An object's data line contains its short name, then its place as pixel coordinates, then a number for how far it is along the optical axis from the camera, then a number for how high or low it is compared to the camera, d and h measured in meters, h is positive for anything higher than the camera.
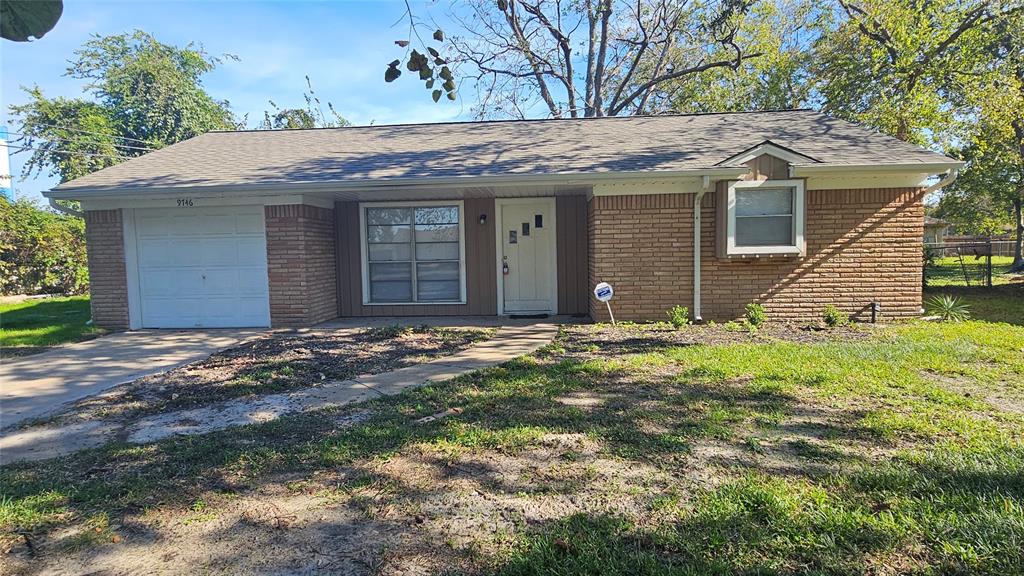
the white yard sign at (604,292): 8.11 -0.59
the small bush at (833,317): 8.20 -1.03
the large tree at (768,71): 17.69 +6.12
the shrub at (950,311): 8.41 -1.00
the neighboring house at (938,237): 47.66 +0.94
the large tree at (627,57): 18.66 +7.31
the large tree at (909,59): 14.12 +5.12
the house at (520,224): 8.30 +0.50
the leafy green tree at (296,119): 30.42 +8.15
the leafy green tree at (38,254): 14.86 +0.17
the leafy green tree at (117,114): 27.48 +7.67
